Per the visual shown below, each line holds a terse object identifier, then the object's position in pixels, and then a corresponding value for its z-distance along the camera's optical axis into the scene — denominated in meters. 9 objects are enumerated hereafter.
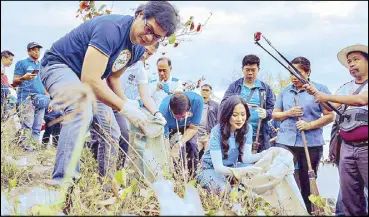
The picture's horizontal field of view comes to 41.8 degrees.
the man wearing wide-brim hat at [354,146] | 2.92
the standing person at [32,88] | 6.53
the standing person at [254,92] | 4.94
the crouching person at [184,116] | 4.86
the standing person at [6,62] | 6.33
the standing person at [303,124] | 4.38
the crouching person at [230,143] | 3.98
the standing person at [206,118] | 6.30
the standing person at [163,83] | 5.81
